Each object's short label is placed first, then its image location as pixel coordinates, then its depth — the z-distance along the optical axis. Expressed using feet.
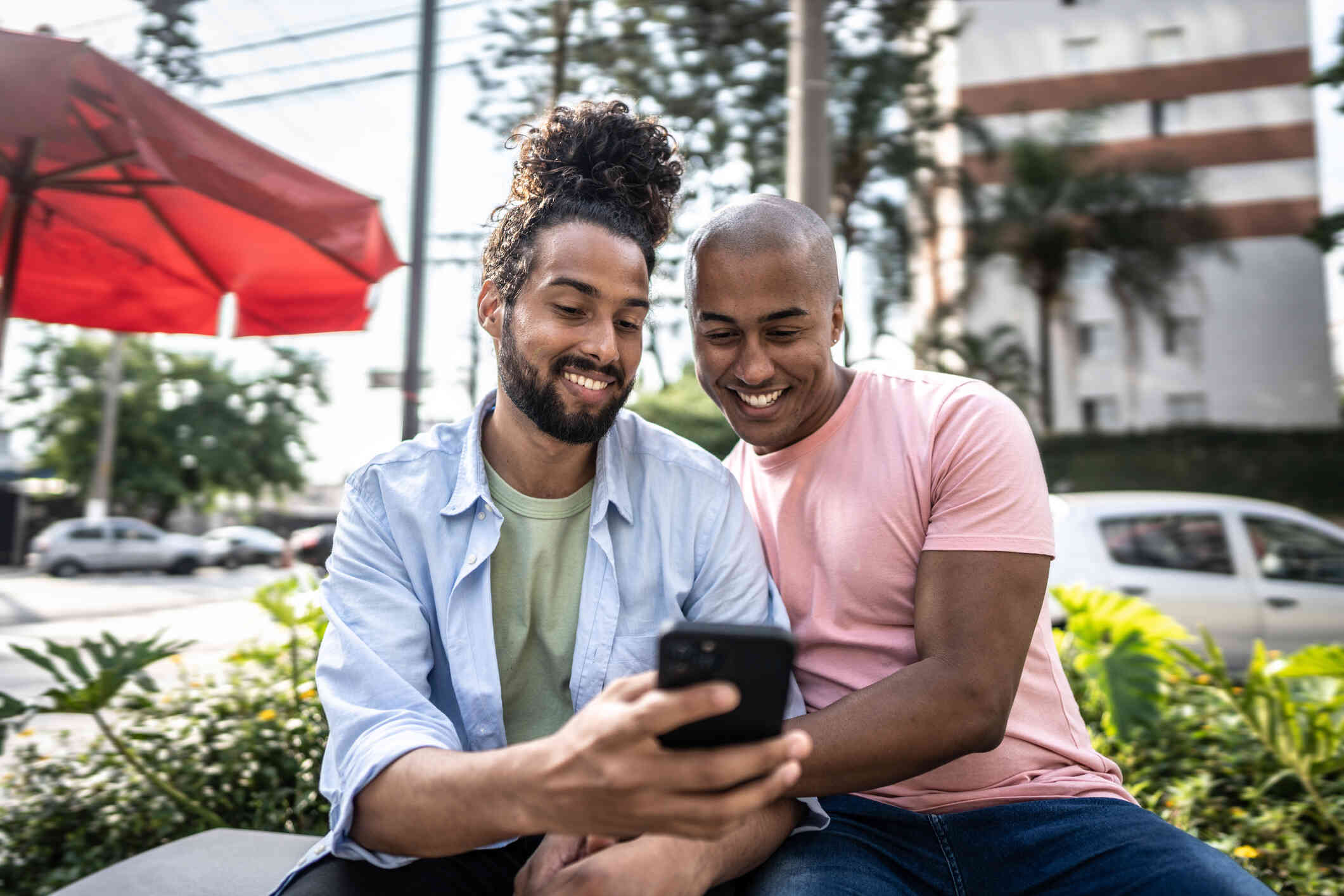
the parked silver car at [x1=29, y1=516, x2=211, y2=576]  78.48
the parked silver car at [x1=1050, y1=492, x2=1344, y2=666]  23.32
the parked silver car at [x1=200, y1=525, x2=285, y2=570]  101.50
